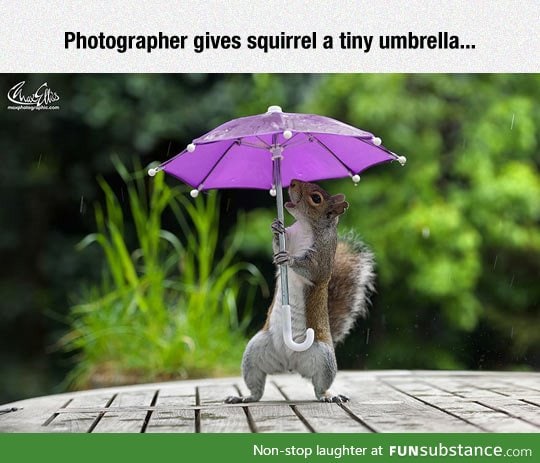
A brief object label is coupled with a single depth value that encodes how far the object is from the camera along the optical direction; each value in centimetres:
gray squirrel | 313
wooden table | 285
